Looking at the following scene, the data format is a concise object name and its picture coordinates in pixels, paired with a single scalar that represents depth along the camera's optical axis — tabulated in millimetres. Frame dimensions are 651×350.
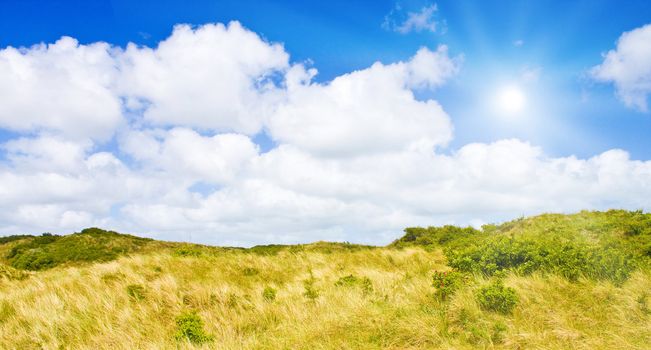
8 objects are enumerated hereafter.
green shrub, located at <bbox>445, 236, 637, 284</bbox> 8312
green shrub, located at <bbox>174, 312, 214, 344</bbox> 6213
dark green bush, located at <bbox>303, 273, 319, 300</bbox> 8789
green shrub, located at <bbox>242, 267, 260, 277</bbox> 12460
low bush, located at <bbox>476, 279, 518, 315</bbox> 6734
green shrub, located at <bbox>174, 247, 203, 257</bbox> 16062
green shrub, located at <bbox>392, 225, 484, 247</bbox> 22042
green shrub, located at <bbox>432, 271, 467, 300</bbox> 7714
